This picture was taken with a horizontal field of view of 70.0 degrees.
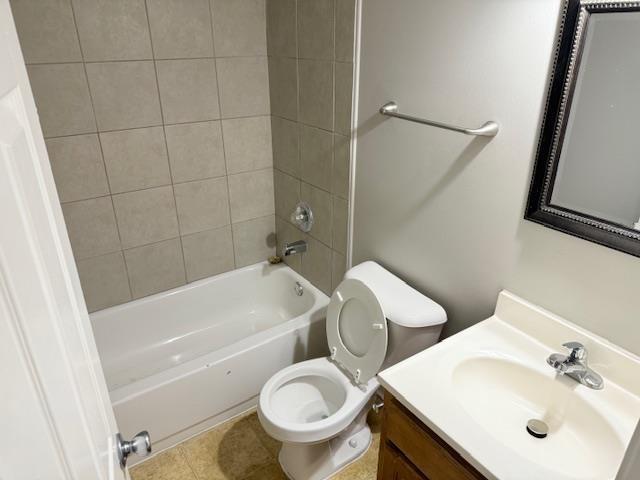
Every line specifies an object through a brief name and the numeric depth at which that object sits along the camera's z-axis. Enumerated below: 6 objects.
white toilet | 1.64
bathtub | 1.95
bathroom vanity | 1.08
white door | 0.41
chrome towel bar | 1.35
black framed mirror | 1.04
